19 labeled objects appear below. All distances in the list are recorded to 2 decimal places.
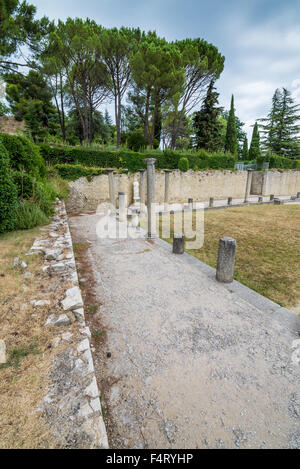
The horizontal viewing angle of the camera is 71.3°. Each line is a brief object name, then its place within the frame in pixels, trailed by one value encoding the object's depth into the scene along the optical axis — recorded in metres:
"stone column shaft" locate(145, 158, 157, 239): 5.80
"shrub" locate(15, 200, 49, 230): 4.35
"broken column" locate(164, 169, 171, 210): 11.87
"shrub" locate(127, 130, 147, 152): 20.24
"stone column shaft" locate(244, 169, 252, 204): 14.26
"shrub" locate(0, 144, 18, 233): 3.93
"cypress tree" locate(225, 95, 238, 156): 23.48
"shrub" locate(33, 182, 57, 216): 5.13
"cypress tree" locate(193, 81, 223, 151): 20.51
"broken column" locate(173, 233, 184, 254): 4.82
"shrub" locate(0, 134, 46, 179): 4.97
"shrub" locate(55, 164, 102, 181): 10.73
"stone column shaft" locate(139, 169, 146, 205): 11.73
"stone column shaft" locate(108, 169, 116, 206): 10.26
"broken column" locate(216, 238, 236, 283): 3.47
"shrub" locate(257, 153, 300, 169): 21.44
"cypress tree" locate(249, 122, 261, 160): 25.52
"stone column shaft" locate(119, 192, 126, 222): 8.24
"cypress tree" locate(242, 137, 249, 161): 28.30
